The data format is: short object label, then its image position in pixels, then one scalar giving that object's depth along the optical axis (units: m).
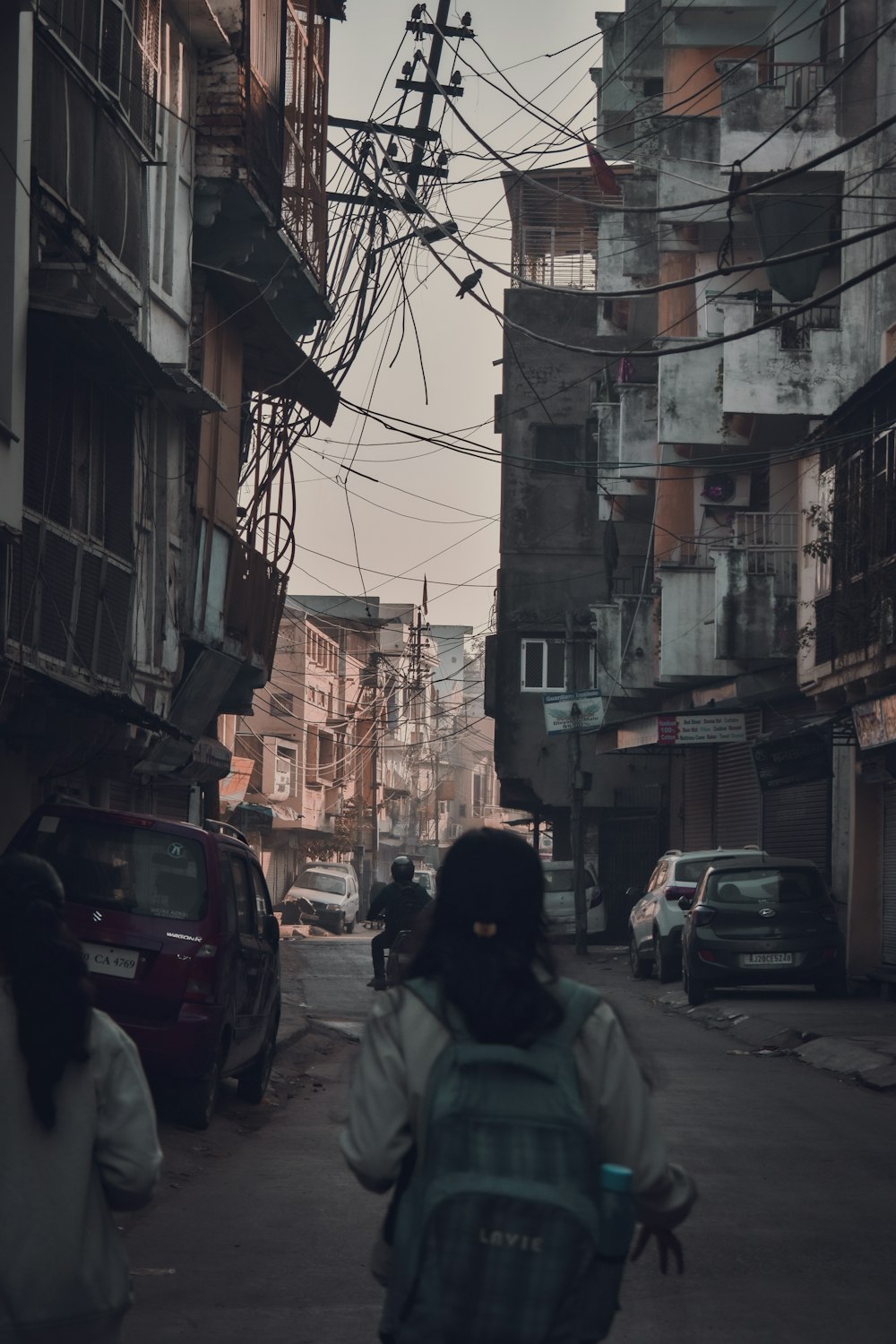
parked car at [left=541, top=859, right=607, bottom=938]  36.31
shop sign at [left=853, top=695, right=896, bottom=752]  20.53
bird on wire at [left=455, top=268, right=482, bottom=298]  14.86
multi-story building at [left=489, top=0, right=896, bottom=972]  23.39
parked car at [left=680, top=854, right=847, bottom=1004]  21.09
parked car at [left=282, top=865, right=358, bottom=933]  52.56
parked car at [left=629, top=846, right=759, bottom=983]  25.83
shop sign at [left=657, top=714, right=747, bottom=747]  29.86
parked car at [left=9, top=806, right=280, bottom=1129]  10.76
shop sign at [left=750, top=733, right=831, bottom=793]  24.56
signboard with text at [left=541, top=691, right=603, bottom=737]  32.78
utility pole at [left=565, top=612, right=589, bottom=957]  34.06
